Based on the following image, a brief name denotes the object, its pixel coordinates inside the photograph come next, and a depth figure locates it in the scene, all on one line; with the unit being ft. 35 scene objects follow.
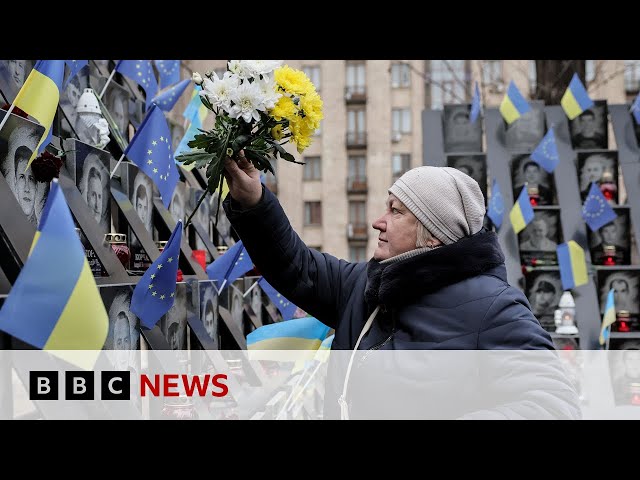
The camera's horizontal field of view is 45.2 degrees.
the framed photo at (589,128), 27.63
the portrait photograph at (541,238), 25.43
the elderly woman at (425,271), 6.59
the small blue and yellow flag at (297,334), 9.56
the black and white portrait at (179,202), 15.23
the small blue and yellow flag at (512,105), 26.53
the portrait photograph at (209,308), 12.98
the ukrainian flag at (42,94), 8.59
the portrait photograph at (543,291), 24.64
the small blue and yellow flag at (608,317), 20.64
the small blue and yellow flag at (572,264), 23.31
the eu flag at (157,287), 9.40
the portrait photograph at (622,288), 24.49
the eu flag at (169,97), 16.09
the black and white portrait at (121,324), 8.96
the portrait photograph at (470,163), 26.58
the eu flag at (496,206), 23.89
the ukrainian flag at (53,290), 5.75
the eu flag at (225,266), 14.12
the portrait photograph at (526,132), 27.66
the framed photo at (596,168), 26.68
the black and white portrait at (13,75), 9.42
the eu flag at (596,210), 24.64
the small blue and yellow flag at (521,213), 23.89
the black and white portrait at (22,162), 8.23
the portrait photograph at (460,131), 27.45
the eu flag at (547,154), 25.00
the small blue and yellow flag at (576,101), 27.07
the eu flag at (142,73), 14.60
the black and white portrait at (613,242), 25.46
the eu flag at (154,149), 11.62
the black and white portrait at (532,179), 26.63
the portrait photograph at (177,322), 11.11
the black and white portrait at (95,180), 10.29
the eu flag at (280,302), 16.16
